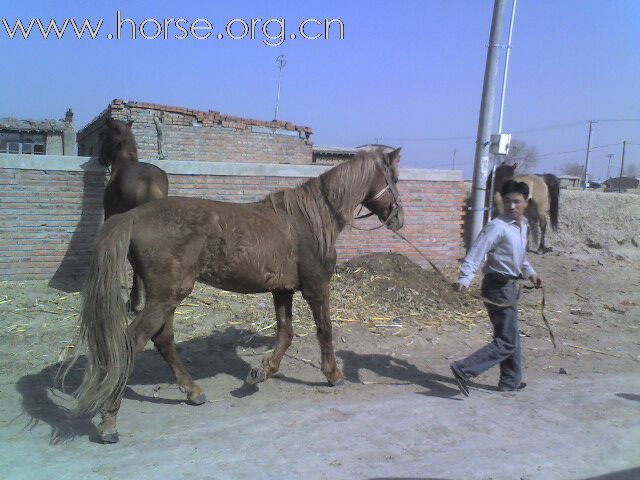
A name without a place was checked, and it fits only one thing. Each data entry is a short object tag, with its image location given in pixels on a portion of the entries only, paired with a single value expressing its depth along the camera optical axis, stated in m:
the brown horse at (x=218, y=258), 3.69
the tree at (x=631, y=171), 77.39
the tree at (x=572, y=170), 75.39
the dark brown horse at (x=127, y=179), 6.99
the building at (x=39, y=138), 22.61
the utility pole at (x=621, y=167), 41.94
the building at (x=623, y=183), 41.16
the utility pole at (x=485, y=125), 8.91
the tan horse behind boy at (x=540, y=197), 11.53
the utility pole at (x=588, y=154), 46.35
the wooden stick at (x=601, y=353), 6.00
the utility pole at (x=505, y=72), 9.23
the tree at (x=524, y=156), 50.18
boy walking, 4.59
